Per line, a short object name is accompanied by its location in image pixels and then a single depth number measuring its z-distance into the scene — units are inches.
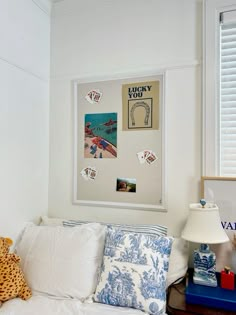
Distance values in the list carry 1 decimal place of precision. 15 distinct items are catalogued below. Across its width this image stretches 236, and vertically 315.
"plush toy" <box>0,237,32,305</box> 57.9
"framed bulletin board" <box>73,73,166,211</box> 77.9
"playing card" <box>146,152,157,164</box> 77.9
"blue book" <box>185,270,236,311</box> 53.0
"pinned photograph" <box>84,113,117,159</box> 82.7
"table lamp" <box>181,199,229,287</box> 59.1
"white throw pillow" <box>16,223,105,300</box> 60.6
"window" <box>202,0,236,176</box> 70.6
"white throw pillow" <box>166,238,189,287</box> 63.8
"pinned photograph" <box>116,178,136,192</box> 80.0
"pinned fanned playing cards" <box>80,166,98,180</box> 85.3
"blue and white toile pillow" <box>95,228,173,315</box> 55.0
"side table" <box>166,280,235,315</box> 52.5
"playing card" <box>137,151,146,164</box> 79.0
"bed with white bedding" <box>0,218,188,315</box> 55.3
